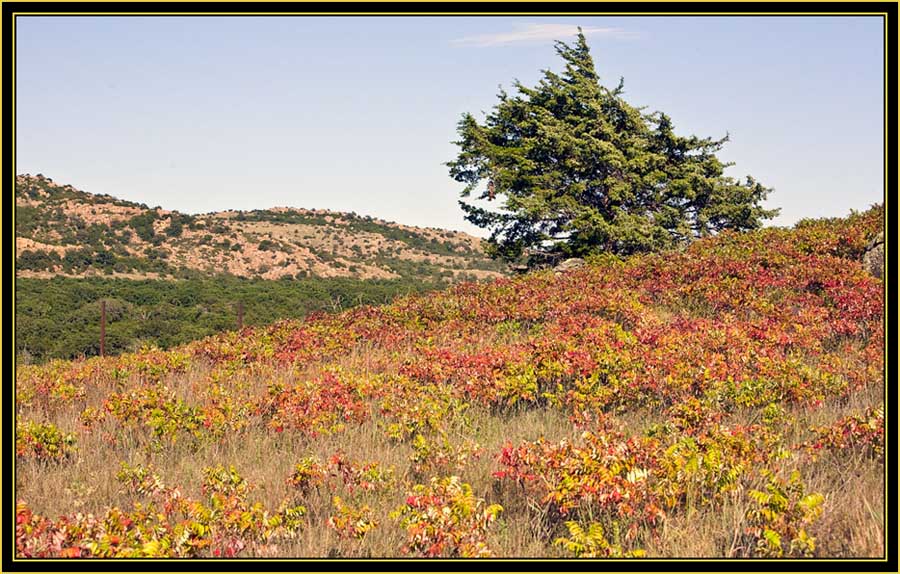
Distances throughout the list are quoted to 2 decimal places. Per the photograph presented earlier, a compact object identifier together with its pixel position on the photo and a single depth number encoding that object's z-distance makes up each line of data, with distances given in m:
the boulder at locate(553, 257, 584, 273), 26.38
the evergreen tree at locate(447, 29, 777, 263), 28.53
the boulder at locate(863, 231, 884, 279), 14.60
